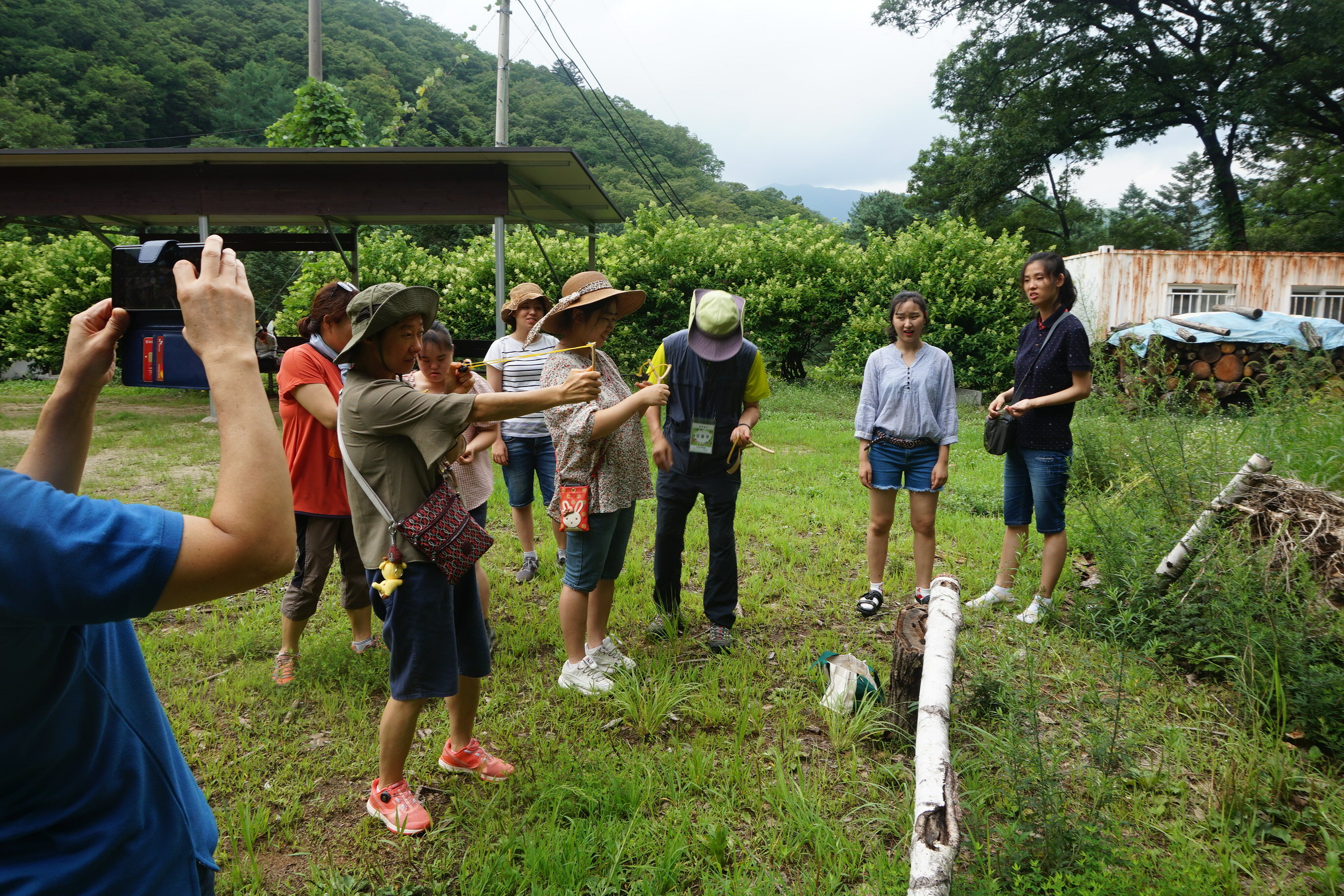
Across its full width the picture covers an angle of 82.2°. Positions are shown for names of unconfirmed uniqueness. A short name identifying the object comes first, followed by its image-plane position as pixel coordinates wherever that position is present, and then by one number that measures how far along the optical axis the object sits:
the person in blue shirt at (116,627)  0.91
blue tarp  12.52
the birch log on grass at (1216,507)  3.95
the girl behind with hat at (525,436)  5.40
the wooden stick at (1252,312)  12.80
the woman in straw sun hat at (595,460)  3.59
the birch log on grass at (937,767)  2.10
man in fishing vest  4.25
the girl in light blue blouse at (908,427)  4.70
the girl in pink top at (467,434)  3.96
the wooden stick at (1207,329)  12.67
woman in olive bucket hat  2.60
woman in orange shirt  3.79
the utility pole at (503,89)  12.84
